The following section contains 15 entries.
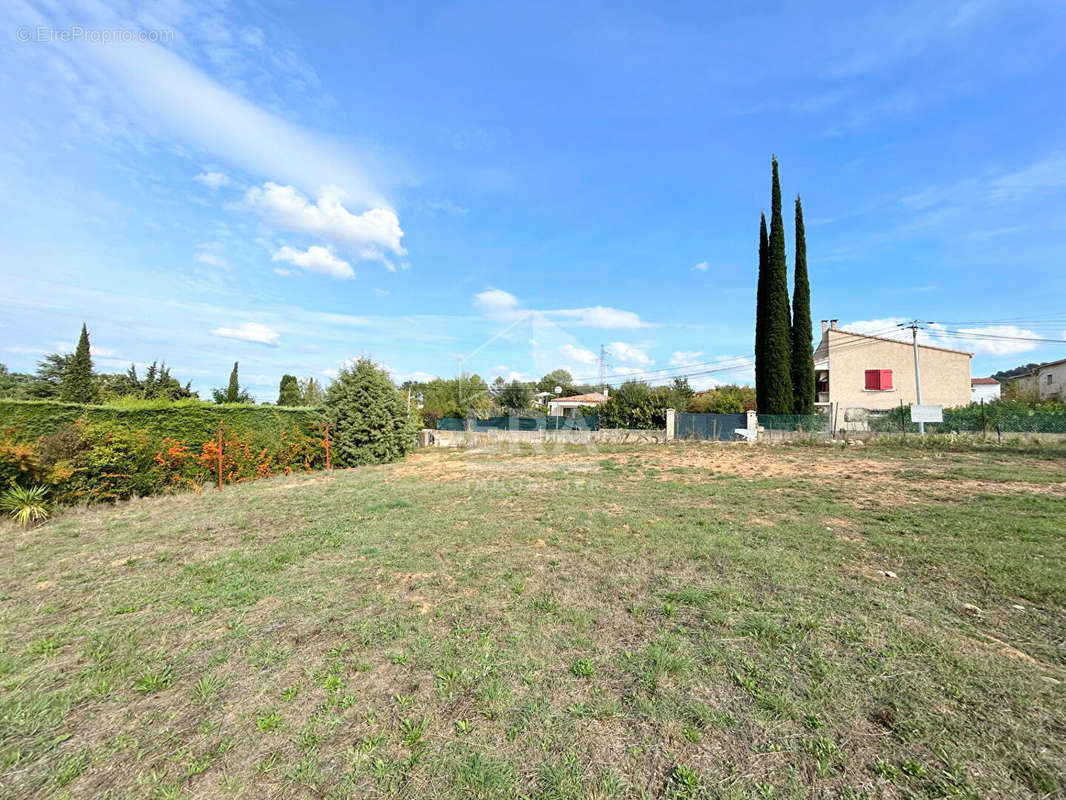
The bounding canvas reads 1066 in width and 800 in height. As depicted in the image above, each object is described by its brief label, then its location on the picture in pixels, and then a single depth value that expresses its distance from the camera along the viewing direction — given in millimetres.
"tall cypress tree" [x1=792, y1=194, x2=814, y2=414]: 22172
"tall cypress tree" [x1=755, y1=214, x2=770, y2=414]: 22438
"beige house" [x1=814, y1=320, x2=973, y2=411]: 27250
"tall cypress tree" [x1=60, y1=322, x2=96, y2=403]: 19078
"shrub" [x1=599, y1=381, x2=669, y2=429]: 24438
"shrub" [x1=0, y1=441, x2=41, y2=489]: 6230
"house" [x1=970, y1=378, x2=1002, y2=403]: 31766
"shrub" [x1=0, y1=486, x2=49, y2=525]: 6223
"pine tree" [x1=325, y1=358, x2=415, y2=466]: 13367
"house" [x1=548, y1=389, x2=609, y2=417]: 43344
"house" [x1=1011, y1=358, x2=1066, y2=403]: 31455
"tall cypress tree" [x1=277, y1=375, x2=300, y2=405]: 29156
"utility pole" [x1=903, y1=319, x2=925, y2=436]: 24288
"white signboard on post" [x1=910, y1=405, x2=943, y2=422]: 16609
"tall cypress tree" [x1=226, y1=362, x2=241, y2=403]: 27483
